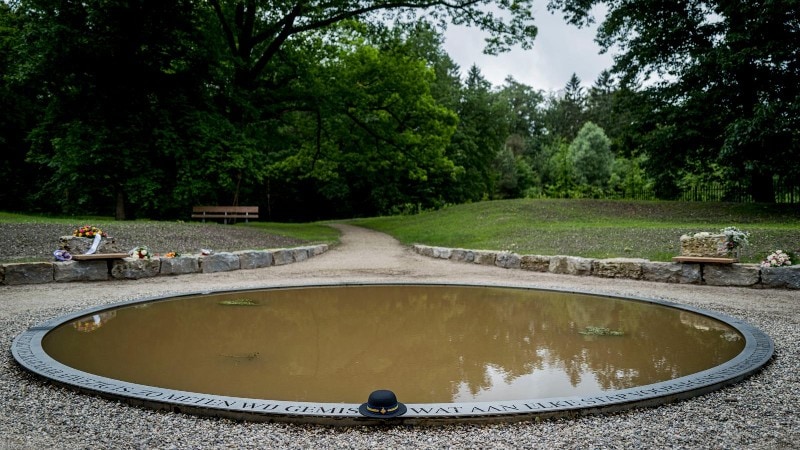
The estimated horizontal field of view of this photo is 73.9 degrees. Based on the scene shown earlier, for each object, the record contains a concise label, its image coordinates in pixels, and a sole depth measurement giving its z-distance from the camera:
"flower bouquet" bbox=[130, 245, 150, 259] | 9.60
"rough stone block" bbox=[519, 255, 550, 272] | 10.60
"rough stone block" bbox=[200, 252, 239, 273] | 10.26
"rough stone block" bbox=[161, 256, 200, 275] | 9.77
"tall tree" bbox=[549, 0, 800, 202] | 14.94
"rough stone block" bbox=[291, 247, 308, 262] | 12.23
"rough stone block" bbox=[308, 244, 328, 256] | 13.12
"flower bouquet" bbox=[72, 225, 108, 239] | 9.30
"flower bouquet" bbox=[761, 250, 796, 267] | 8.59
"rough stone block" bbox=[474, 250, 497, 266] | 11.77
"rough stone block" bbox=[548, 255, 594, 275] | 10.01
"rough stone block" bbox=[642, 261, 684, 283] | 9.20
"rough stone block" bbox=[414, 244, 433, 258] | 13.64
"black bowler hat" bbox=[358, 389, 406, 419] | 2.97
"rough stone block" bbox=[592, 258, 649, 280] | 9.53
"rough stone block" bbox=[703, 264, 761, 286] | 8.67
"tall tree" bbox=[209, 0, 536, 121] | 17.59
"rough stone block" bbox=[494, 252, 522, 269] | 11.09
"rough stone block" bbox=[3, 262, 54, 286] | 8.43
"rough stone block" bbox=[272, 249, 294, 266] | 11.62
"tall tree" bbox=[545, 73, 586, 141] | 62.41
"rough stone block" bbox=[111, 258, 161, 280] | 9.24
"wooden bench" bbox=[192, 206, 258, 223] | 18.91
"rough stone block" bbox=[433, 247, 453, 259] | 12.87
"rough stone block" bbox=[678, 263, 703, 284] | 9.05
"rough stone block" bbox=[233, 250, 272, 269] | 10.88
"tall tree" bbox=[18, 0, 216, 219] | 14.11
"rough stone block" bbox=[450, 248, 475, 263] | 12.30
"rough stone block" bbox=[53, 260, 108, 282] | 8.81
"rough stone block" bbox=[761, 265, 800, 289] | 8.39
